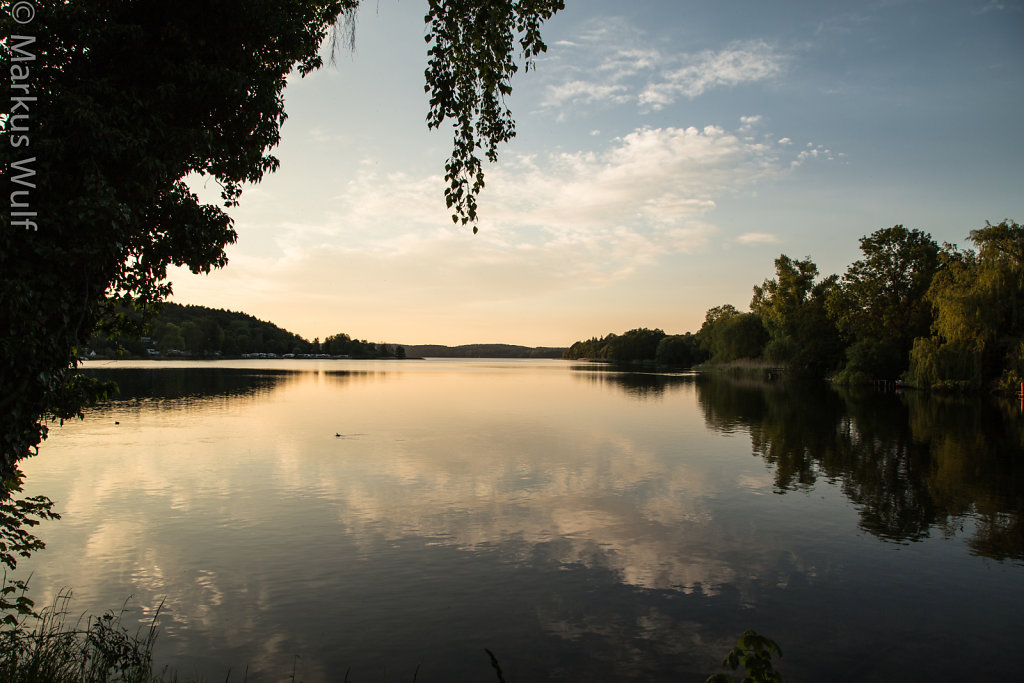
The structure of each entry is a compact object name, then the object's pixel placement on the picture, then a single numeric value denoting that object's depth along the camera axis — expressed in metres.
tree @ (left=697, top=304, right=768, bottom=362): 113.25
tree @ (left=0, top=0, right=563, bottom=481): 5.99
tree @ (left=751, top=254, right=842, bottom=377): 80.81
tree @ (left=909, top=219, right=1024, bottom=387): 49.19
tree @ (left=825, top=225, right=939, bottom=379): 66.69
